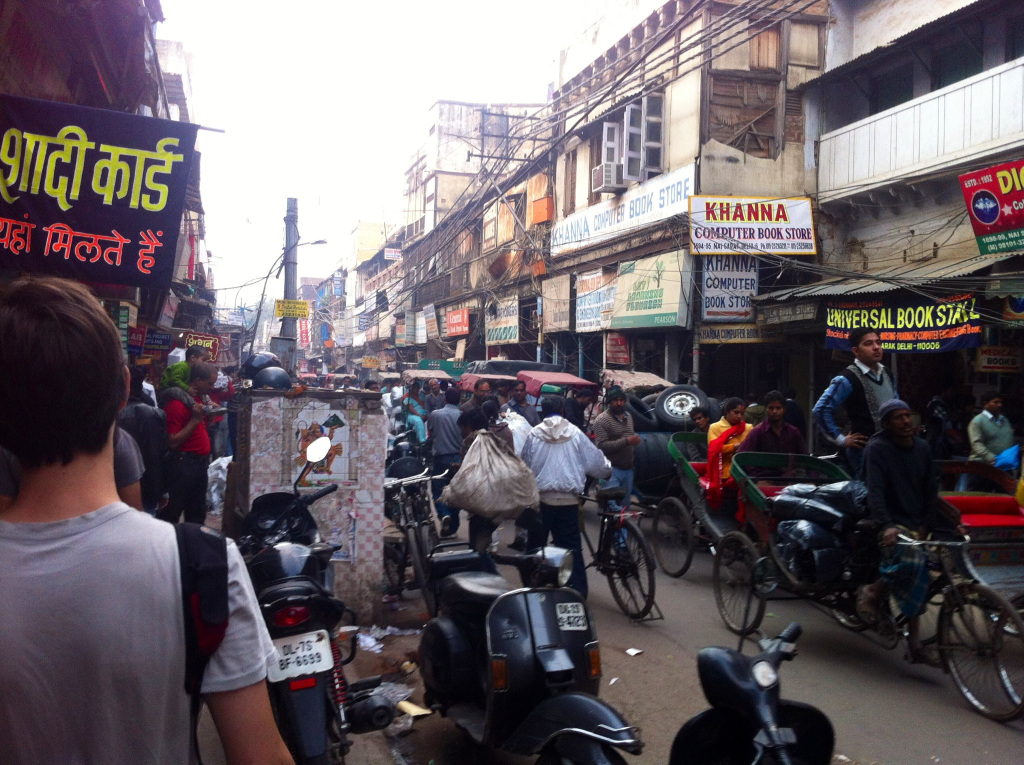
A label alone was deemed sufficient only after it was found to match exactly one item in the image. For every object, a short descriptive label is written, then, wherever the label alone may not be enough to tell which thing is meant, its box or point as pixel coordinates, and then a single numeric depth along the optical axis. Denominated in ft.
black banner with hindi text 17.60
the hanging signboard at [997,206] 32.53
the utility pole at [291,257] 64.18
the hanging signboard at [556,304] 78.69
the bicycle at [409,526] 21.33
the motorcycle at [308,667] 10.33
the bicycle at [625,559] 21.24
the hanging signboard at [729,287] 54.54
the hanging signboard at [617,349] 67.67
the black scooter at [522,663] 10.18
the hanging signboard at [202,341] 70.45
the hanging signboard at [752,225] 53.14
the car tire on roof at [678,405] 36.29
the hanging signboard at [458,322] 109.50
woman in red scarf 25.03
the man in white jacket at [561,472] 21.75
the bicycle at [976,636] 14.79
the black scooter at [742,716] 9.13
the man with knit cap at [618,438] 29.09
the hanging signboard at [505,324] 92.22
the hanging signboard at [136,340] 46.76
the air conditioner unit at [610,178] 64.80
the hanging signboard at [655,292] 56.34
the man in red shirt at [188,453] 21.33
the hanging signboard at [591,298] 70.08
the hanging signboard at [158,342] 56.44
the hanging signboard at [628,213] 58.01
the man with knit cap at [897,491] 16.55
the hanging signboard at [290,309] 63.67
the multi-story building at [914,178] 37.65
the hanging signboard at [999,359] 37.11
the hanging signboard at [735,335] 53.88
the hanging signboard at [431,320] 125.90
